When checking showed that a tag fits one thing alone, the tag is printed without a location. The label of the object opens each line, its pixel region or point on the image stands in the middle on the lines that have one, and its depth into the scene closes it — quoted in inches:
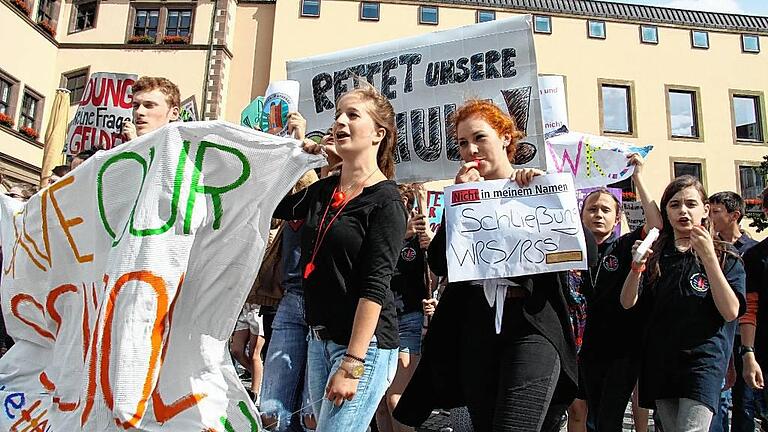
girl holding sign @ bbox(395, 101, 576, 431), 99.3
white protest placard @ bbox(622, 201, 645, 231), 304.7
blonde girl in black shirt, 95.7
